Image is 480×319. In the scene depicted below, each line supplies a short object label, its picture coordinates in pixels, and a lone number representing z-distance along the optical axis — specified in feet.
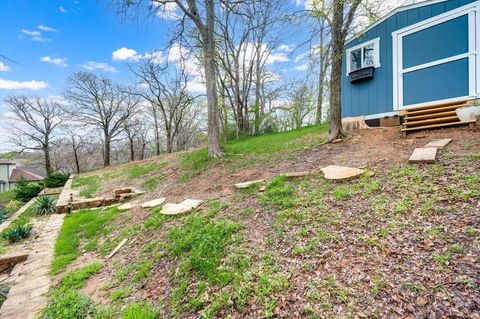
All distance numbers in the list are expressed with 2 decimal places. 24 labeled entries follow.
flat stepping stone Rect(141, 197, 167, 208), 15.84
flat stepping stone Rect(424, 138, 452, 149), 12.97
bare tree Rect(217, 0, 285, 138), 51.73
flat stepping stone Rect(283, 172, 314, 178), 13.35
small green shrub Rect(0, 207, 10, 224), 20.18
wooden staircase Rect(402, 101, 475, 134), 17.49
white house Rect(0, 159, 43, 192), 91.66
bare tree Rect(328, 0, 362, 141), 18.67
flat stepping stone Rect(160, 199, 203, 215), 12.93
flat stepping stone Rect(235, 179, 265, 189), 14.00
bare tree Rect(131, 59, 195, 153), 59.36
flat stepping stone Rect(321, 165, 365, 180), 11.47
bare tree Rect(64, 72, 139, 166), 59.62
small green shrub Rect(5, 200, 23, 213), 28.11
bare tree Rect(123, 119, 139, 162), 66.98
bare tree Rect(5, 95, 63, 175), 59.77
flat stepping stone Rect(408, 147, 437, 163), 11.08
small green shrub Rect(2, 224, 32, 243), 14.32
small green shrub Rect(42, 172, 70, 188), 38.75
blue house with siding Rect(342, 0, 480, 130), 18.74
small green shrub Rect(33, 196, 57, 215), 21.25
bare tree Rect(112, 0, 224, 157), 23.61
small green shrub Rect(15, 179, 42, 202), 32.84
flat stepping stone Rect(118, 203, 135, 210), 17.09
